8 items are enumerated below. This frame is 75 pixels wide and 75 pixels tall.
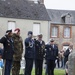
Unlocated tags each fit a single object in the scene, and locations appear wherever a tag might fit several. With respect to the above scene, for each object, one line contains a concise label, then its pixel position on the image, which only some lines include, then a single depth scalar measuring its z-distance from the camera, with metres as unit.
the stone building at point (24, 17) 48.87
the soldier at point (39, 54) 14.92
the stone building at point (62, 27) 58.47
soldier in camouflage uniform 13.39
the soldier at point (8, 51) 12.91
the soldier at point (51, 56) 16.19
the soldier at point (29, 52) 14.16
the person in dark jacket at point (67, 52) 19.44
